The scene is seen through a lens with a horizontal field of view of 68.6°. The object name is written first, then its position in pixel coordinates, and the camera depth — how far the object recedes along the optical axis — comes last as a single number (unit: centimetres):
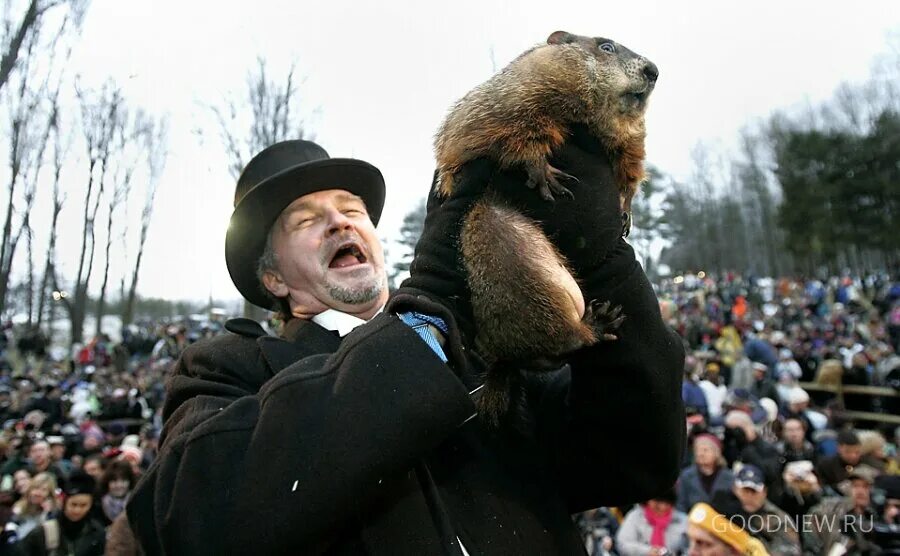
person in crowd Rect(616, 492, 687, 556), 529
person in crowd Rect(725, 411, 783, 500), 630
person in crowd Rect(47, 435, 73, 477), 908
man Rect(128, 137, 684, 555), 142
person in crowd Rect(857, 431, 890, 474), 694
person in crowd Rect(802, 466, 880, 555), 455
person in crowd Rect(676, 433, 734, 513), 597
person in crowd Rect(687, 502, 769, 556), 394
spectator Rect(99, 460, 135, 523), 616
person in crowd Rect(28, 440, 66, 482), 871
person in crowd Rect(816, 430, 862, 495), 638
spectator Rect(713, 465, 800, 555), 456
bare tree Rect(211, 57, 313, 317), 1873
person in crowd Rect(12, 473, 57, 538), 652
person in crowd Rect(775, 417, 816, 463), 729
